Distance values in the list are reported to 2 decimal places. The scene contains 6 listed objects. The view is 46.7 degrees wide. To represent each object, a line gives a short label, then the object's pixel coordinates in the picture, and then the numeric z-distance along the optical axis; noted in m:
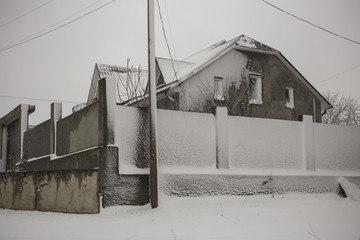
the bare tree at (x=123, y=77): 22.73
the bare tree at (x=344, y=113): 43.12
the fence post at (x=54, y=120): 12.76
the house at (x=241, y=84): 18.83
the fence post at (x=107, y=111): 9.14
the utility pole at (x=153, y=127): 9.08
